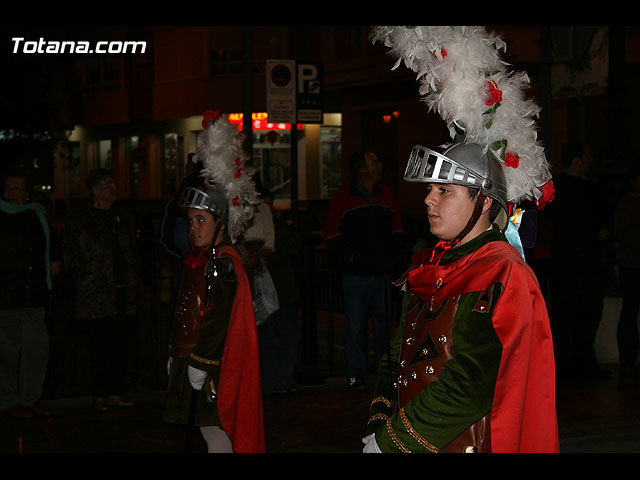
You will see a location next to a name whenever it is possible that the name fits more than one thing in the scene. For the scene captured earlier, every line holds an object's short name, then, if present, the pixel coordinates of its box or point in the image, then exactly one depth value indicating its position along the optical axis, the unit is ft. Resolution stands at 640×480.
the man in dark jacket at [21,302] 24.99
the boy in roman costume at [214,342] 17.01
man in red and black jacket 28.35
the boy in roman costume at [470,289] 10.64
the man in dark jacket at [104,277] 25.57
